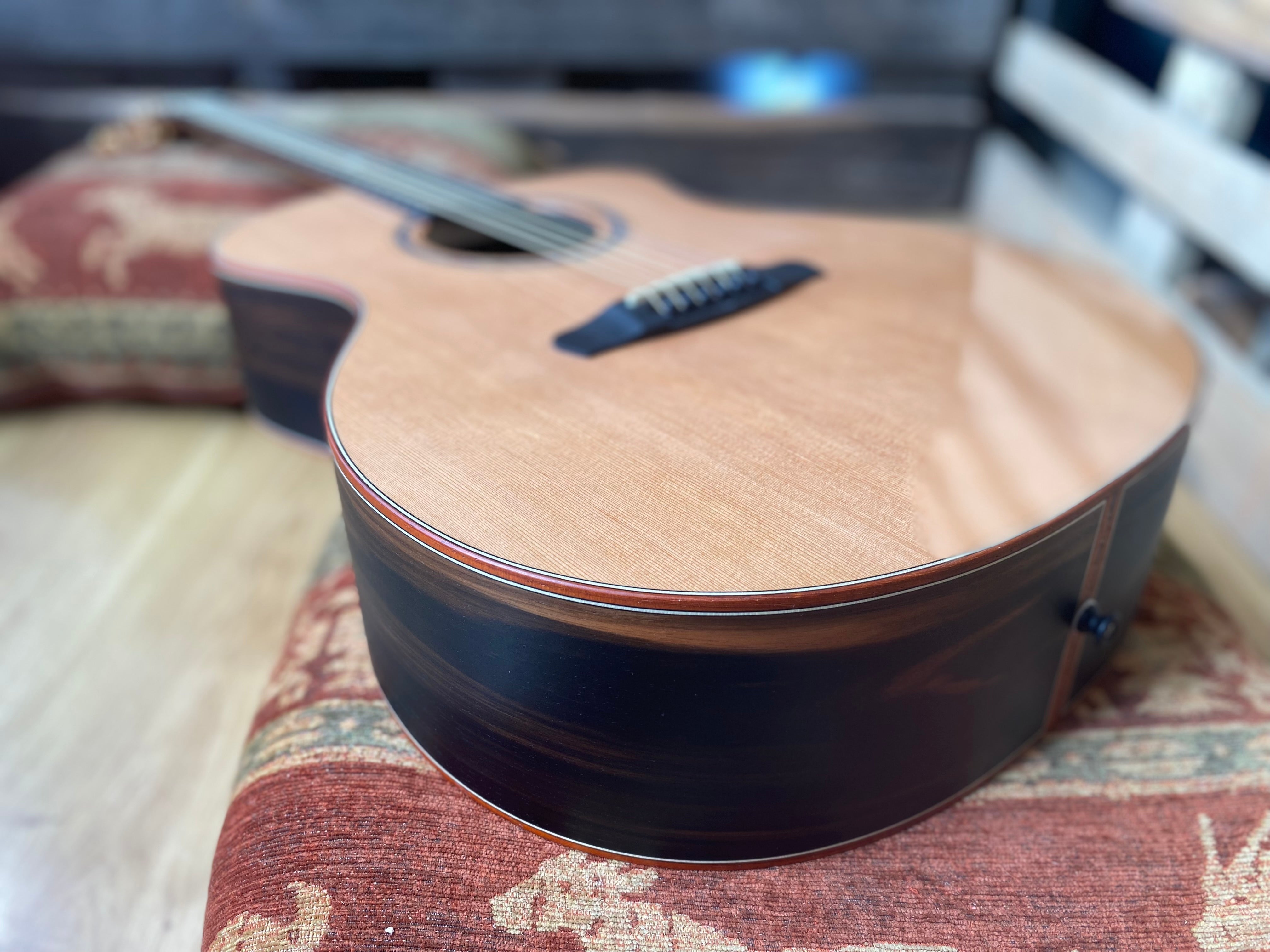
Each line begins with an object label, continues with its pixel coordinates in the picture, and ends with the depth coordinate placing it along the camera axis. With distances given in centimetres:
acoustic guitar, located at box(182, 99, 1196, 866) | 60
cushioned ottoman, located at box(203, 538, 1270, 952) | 71
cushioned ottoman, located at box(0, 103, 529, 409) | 153
